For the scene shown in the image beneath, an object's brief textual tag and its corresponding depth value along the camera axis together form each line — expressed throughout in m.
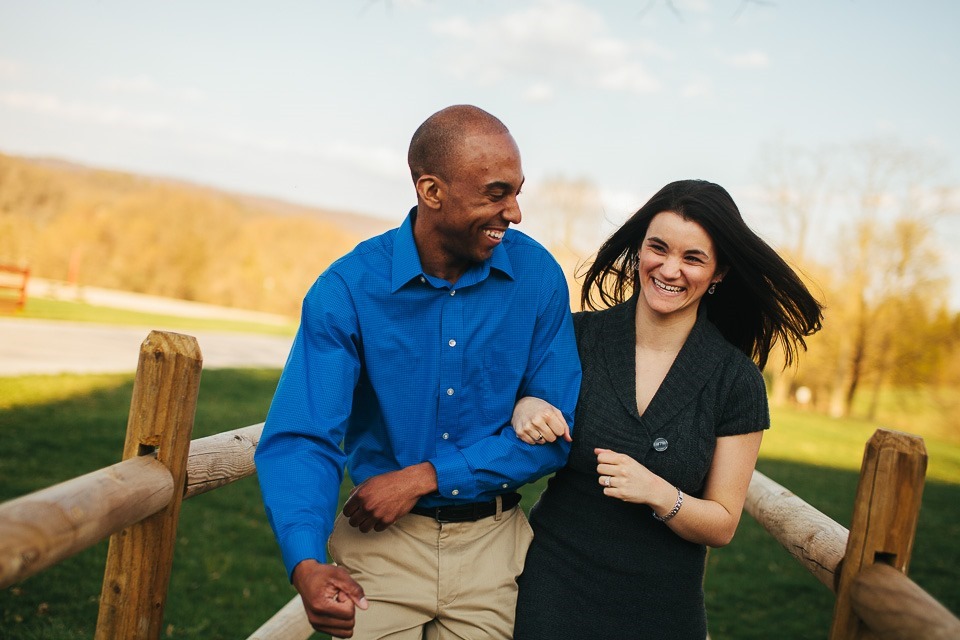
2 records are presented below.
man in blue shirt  2.31
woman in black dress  2.52
